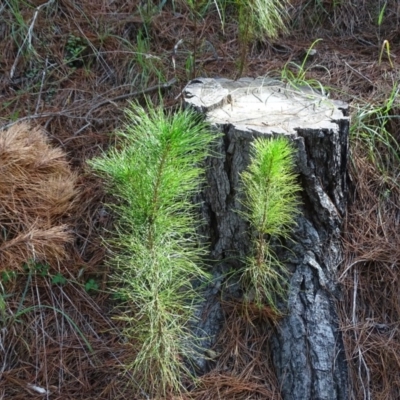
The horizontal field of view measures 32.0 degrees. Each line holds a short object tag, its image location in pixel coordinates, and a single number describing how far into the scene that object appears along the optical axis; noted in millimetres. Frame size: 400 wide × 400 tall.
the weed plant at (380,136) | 3053
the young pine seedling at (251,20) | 3117
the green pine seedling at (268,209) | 2293
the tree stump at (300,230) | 2543
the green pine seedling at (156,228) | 2094
